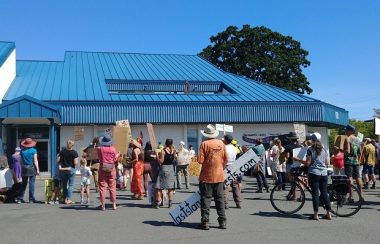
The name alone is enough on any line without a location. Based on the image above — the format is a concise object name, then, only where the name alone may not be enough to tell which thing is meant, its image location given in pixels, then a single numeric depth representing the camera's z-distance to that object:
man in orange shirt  8.27
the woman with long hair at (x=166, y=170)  10.77
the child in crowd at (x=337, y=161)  12.71
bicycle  9.64
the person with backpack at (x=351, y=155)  11.31
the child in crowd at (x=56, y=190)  12.16
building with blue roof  24.67
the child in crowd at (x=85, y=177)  11.84
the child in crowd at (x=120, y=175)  15.51
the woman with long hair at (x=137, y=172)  12.73
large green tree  53.19
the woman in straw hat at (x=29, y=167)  12.52
